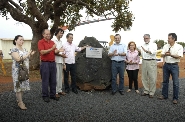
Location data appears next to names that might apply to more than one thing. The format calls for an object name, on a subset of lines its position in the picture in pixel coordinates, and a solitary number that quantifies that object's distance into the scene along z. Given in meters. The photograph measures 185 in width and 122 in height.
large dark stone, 4.85
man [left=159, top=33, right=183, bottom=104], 3.96
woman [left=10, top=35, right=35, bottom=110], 3.32
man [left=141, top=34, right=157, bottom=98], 4.34
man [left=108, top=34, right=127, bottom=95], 4.51
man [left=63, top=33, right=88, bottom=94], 4.39
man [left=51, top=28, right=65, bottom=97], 4.16
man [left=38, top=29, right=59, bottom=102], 3.68
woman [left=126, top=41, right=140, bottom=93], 4.79
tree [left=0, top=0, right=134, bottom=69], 7.91
